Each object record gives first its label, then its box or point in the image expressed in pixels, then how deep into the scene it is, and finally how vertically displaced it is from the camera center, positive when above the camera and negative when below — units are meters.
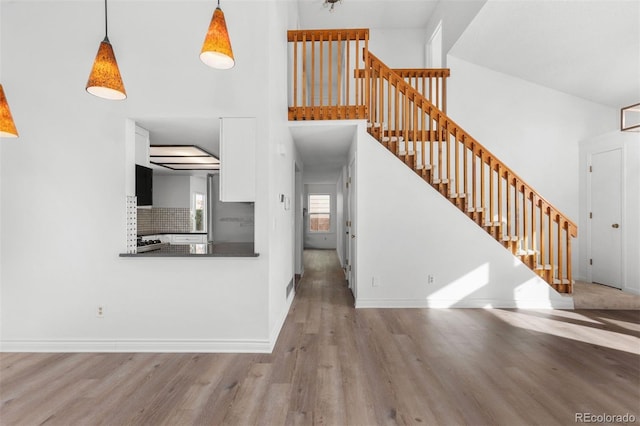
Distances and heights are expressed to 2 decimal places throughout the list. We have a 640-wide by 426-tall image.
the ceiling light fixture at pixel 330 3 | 5.22 +3.80
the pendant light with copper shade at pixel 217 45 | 1.68 +0.96
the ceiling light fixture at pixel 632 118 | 4.26 +1.43
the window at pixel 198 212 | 5.55 +0.05
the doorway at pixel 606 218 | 4.48 -0.03
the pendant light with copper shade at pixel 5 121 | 1.84 +0.58
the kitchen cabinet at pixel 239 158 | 2.73 +0.52
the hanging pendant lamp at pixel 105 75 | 1.78 +0.84
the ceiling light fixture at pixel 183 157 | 3.83 +0.84
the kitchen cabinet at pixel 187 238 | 5.56 -0.43
